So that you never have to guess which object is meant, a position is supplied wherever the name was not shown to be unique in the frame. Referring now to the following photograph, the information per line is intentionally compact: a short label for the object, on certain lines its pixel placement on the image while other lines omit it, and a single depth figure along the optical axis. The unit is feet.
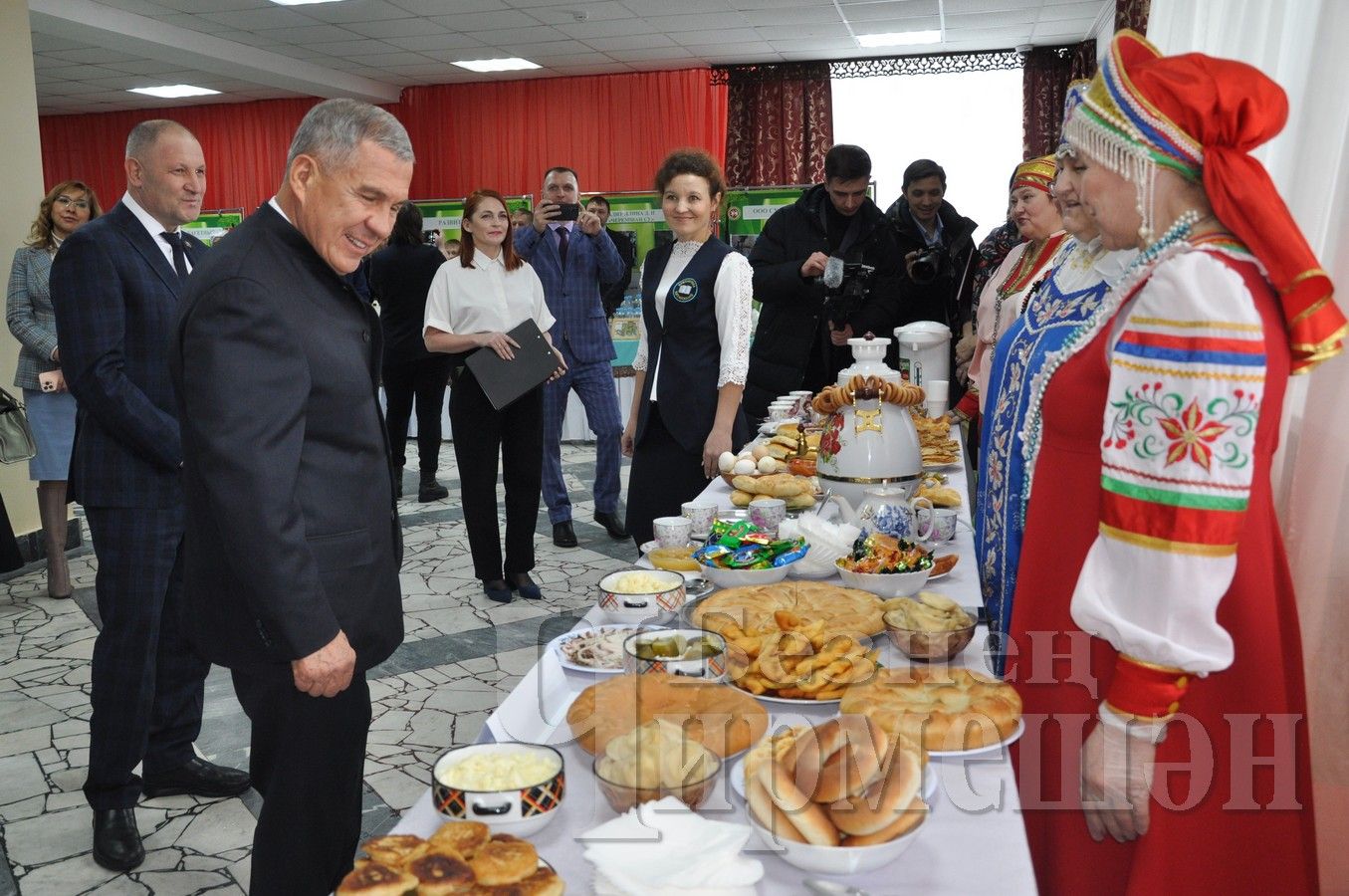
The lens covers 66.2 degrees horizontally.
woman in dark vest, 9.34
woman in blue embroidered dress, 5.12
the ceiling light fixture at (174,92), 33.52
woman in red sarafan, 3.76
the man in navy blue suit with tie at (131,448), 7.12
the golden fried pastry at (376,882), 2.68
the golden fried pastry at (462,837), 2.97
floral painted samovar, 6.75
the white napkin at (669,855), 2.81
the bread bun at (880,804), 2.99
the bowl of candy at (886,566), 5.40
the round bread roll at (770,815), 3.03
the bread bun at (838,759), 3.04
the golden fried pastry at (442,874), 2.74
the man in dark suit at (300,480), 4.44
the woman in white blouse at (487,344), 12.85
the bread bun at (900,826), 3.00
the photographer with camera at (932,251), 15.72
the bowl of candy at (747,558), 5.60
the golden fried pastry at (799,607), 4.74
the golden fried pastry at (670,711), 3.62
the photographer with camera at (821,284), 13.44
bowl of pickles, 4.03
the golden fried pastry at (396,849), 2.85
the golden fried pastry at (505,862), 2.81
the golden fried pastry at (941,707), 3.67
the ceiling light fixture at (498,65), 31.17
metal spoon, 2.93
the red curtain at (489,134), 32.86
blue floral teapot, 6.16
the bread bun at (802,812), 3.01
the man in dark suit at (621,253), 21.36
